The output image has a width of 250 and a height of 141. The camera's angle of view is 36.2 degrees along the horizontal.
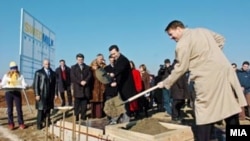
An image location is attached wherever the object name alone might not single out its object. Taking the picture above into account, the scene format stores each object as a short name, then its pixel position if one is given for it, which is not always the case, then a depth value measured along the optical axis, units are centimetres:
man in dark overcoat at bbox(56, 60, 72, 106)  1334
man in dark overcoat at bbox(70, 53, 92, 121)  1022
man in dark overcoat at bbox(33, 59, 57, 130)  973
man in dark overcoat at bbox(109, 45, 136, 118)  767
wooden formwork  674
